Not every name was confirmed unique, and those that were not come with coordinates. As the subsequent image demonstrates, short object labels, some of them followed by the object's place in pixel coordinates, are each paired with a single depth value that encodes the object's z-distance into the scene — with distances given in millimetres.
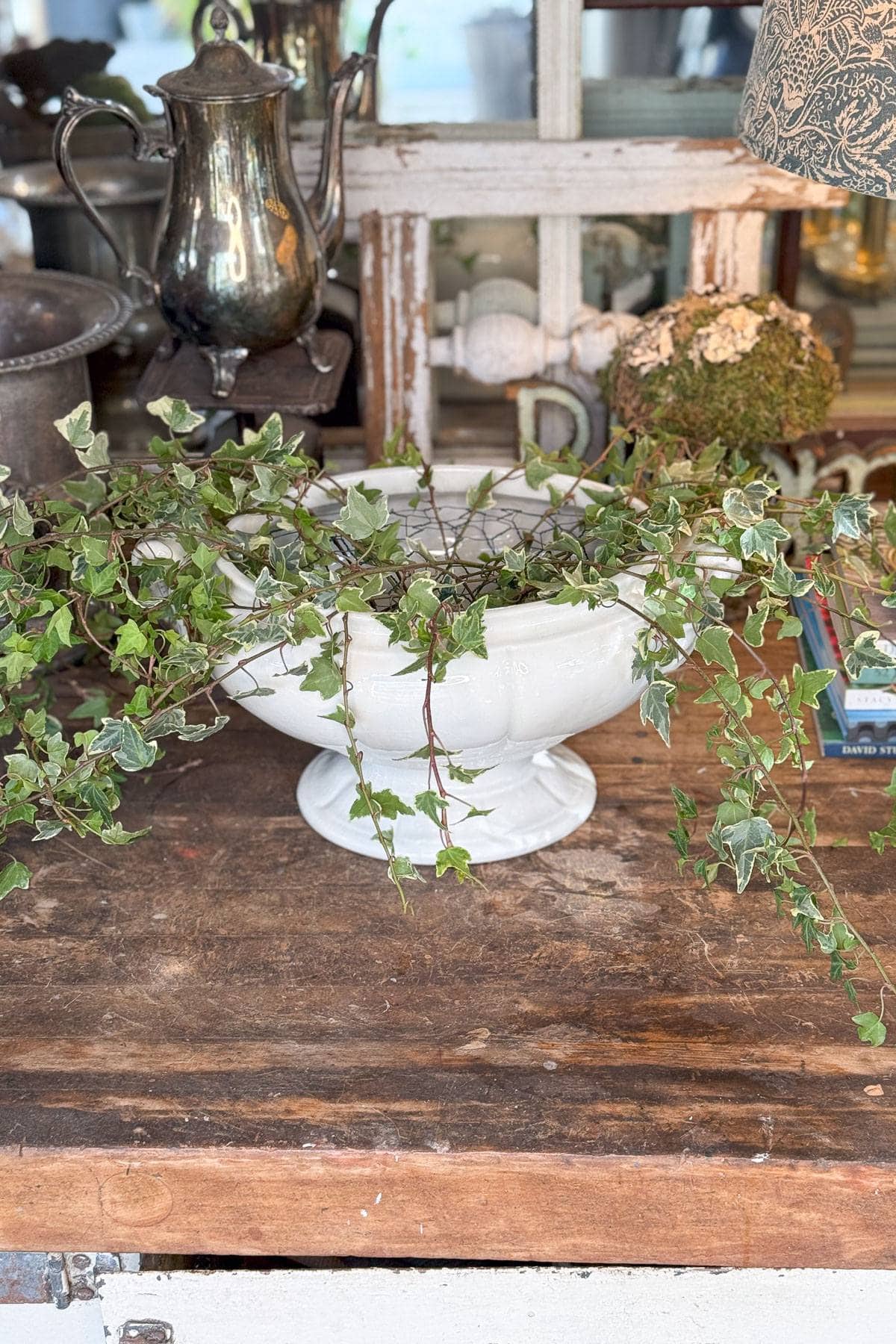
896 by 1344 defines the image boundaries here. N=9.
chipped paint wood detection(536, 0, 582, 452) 1283
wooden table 727
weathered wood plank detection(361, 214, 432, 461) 1355
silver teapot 1042
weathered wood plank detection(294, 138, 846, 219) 1309
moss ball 1155
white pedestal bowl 817
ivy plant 779
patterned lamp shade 825
